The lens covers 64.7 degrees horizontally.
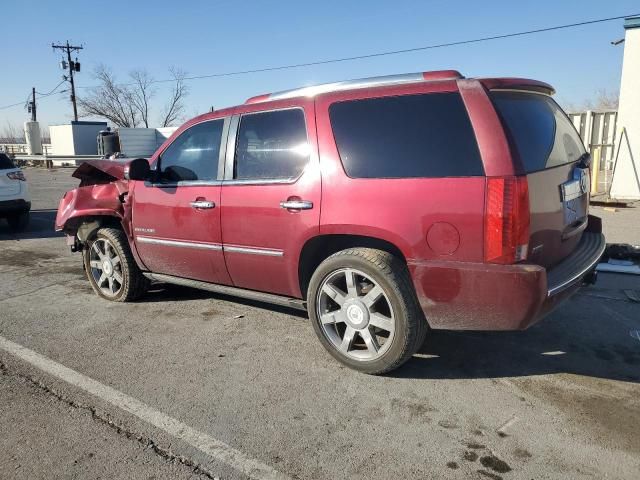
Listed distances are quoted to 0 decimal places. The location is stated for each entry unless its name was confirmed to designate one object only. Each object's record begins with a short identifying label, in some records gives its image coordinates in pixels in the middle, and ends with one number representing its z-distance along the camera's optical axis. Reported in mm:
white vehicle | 9469
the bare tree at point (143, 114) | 62844
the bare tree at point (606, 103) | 36625
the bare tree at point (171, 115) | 63844
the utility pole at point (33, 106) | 53066
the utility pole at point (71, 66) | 46469
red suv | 2908
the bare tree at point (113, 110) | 60500
